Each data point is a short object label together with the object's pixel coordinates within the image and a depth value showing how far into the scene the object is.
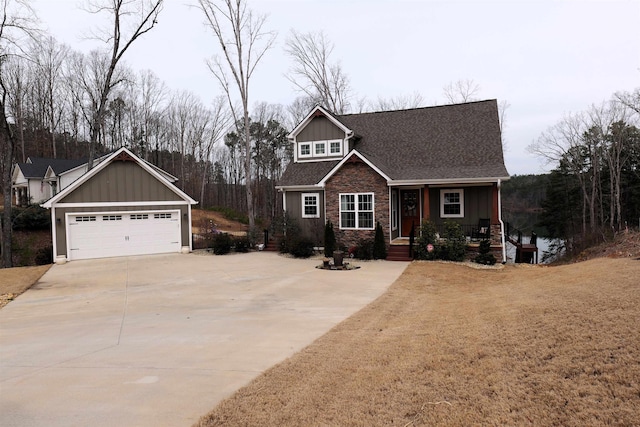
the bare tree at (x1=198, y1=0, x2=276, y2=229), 23.45
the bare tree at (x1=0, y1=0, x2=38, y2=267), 17.89
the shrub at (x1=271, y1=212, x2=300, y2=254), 18.47
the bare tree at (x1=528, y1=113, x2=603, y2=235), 35.38
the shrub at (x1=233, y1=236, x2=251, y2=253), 19.75
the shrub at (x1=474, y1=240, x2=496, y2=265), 14.80
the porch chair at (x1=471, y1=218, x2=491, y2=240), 15.91
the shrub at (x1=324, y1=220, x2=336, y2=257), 17.09
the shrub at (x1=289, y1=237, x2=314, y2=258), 17.34
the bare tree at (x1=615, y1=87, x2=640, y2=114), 29.76
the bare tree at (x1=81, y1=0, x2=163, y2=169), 21.17
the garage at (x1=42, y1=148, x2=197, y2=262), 17.14
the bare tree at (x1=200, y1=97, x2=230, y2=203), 42.06
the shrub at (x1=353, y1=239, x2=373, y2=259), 16.38
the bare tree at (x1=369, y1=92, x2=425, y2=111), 38.22
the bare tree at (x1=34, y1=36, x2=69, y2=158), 36.25
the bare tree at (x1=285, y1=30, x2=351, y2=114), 30.72
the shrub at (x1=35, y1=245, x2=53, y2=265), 17.42
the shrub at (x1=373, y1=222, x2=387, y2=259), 16.31
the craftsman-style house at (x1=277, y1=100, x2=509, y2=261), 16.92
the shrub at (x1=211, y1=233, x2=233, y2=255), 19.03
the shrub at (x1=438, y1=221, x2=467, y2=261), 15.30
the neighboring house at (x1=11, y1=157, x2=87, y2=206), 31.27
